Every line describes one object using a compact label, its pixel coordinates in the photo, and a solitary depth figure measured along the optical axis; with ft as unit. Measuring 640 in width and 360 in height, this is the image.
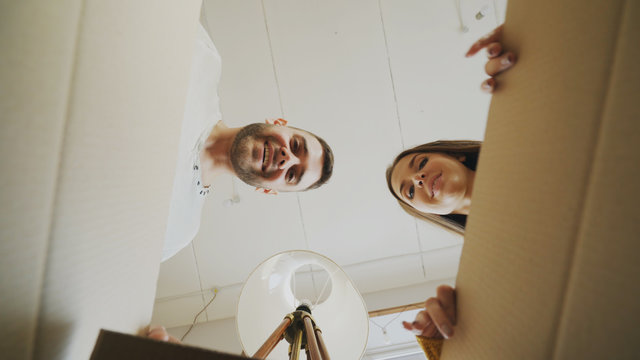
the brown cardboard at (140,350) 1.03
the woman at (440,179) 3.70
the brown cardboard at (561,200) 0.86
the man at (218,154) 4.14
